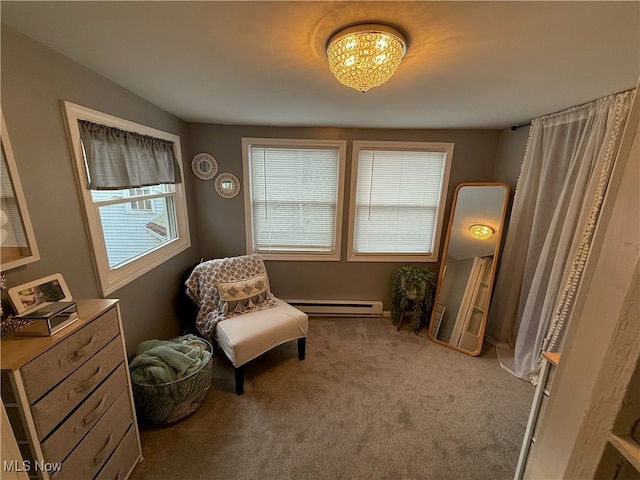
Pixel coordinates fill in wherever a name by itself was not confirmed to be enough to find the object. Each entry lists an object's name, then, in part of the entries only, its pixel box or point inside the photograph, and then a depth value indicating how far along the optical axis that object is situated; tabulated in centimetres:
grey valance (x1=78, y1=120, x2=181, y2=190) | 144
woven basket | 156
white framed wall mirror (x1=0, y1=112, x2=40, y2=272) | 100
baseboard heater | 303
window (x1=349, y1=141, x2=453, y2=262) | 273
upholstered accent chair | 192
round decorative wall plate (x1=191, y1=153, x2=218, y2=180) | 266
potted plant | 269
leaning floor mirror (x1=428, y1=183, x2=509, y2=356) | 246
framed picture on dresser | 102
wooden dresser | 85
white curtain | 163
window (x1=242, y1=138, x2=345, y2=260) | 271
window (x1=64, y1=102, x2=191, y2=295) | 142
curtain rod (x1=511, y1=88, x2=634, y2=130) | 147
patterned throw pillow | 218
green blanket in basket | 158
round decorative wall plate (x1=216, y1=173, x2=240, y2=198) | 273
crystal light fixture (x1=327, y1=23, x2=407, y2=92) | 96
